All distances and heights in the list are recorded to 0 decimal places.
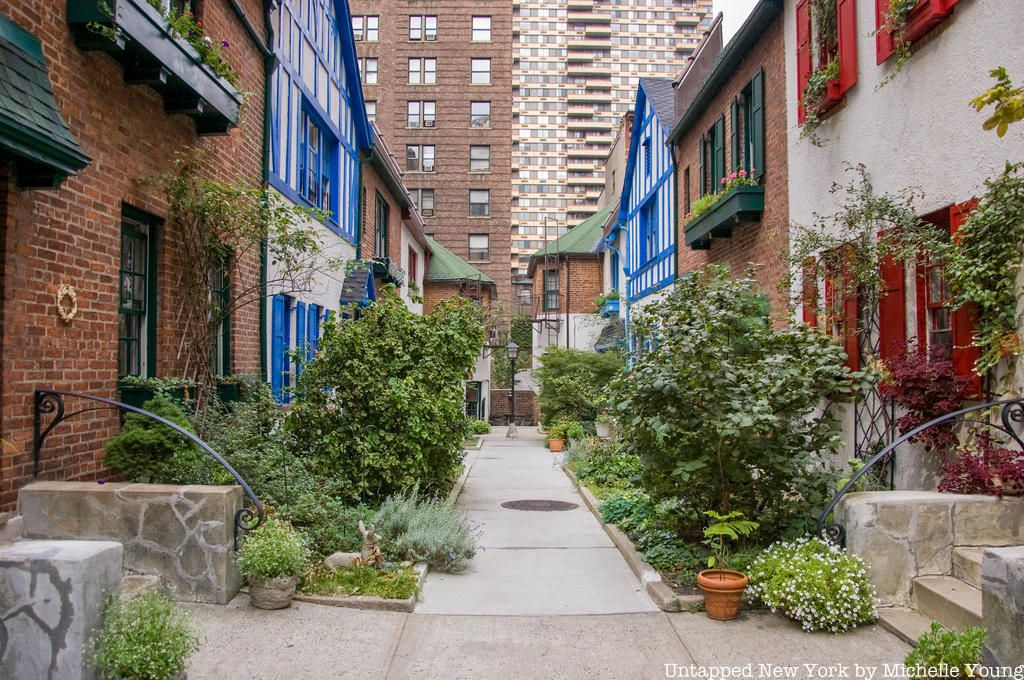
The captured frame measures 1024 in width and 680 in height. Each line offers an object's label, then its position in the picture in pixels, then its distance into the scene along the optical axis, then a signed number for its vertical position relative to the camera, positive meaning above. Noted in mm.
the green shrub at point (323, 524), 6711 -1398
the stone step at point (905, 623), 5031 -1702
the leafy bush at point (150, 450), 6246 -672
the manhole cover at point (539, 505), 10523 -1902
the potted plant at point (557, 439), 19781 -1838
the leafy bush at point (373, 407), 8602 -451
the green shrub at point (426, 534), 6941 -1514
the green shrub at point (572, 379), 19812 -345
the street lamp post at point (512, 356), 25359 +329
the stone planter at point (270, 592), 5594 -1600
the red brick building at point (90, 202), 5359 +1302
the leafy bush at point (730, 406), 6203 -321
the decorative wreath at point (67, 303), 5902 +481
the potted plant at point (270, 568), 5586 -1426
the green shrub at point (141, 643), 3928 -1394
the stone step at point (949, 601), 4902 -1514
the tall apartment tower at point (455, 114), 40906 +13094
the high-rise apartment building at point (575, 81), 114750 +43092
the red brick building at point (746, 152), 10539 +3321
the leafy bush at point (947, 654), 3990 -1470
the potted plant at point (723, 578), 5539 -1522
